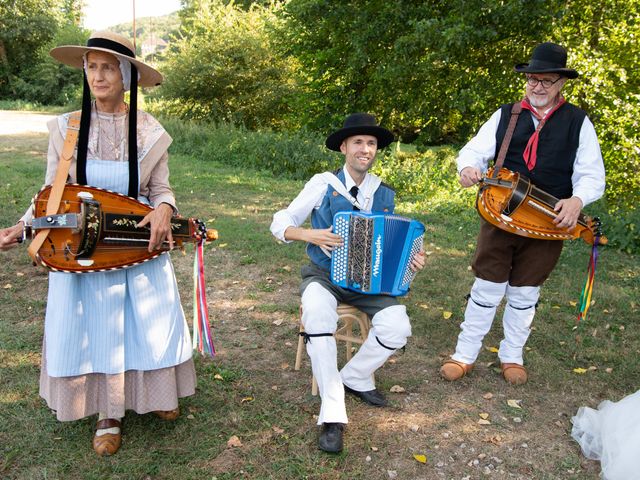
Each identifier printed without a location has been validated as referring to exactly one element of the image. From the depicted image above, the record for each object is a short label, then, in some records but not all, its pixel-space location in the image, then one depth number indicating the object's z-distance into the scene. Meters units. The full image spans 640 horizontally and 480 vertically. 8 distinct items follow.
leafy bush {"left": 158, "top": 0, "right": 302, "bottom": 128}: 18.83
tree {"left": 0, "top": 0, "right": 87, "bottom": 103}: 32.81
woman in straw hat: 3.07
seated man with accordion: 3.51
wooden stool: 3.84
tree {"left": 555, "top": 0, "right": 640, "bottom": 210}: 8.27
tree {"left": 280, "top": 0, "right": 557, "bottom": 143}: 9.61
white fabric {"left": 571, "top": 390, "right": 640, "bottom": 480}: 3.00
